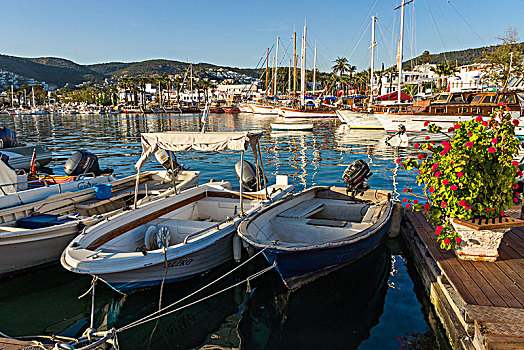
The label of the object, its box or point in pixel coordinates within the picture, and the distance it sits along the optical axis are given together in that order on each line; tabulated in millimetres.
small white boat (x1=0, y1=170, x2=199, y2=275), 7750
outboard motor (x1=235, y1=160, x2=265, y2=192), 11638
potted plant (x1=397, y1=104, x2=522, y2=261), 5855
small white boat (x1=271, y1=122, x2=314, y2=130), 45531
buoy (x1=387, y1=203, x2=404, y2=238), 10016
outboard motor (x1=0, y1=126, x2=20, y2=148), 21609
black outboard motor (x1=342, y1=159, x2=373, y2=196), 10359
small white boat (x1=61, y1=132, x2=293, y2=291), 6371
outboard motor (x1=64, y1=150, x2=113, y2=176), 13539
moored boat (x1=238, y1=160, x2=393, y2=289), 6750
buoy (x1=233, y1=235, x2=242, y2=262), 8023
